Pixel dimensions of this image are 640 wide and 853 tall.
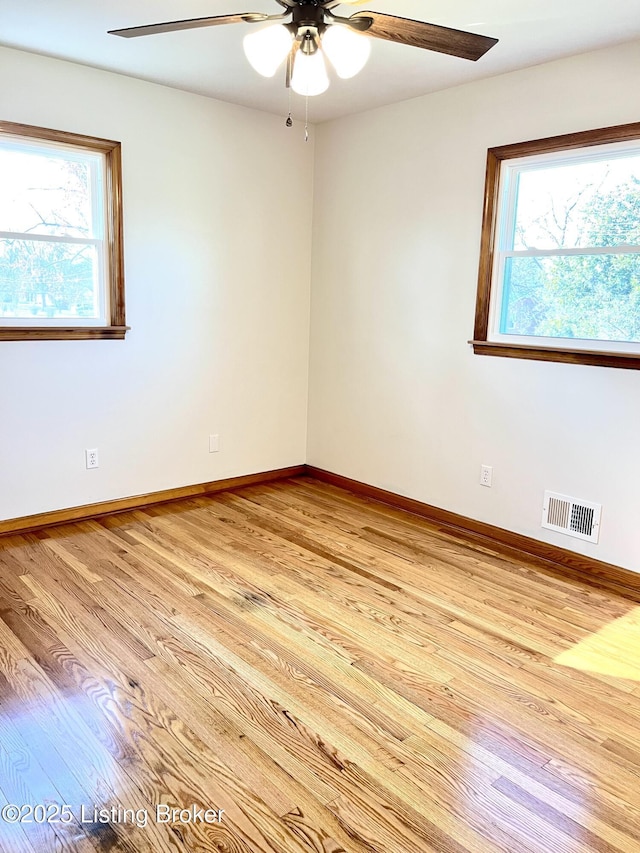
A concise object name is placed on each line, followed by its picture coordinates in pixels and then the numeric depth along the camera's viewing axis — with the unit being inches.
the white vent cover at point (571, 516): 129.8
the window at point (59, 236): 135.0
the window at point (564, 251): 121.4
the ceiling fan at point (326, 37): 75.4
